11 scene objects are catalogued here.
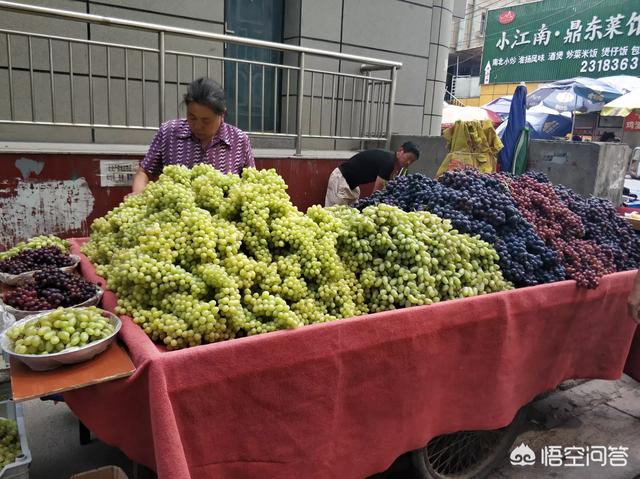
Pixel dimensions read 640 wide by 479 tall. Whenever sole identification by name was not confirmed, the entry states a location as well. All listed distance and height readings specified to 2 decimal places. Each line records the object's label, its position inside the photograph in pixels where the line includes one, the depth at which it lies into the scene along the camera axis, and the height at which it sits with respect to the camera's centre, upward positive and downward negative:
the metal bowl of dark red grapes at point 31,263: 2.01 -0.58
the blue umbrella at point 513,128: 6.50 +0.39
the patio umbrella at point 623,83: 15.49 +2.66
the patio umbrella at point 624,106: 13.07 +1.56
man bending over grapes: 5.57 -0.27
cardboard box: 1.92 -1.35
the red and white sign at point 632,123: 18.64 +1.57
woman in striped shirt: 3.01 -0.05
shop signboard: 19.80 +5.43
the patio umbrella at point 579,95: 15.25 +2.11
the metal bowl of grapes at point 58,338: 1.44 -0.64
